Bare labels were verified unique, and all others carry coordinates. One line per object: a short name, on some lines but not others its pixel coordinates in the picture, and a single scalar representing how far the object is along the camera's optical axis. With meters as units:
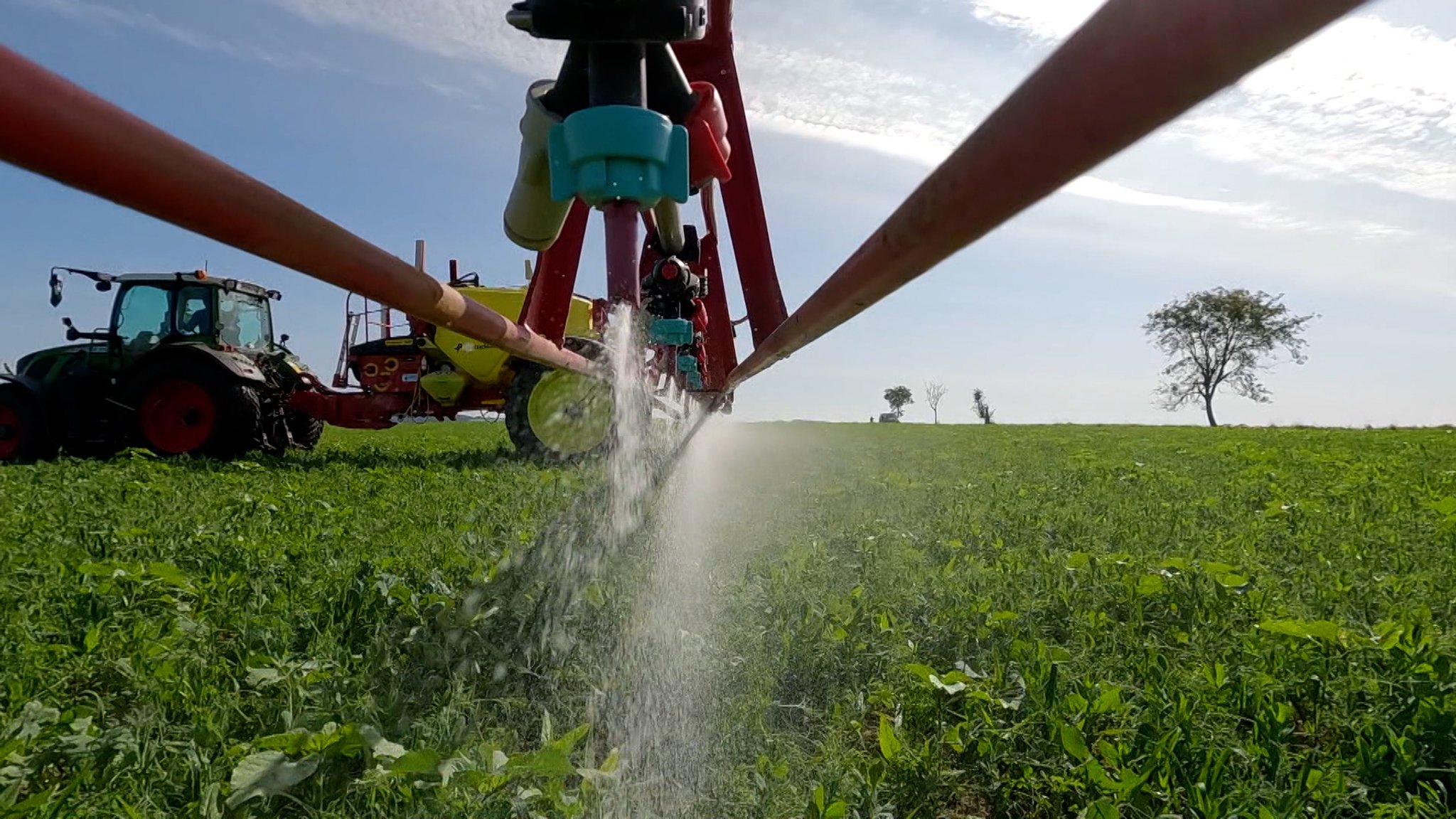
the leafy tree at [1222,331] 56.03
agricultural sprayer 0.60
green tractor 8.69
